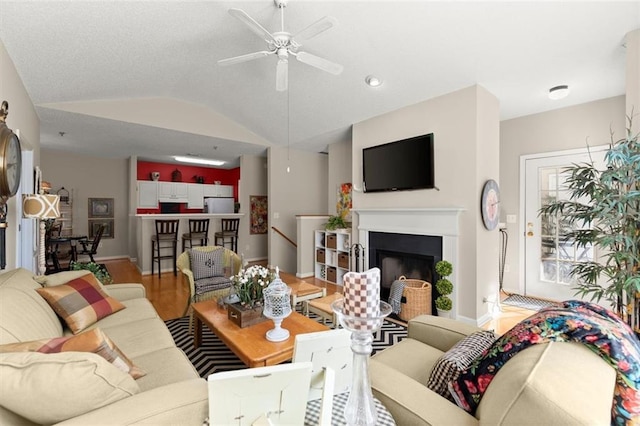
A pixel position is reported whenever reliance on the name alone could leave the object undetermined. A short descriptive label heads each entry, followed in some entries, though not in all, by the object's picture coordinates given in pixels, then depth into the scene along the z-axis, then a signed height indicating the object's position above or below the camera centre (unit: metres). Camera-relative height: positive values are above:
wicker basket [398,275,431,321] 3.18 -1.00
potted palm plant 1.73 -0.03
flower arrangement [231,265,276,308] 2.15 -0.55
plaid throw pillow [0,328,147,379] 1.07 -0.53
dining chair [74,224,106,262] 5.39 -0.61
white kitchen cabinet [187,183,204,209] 7.56 +0.42
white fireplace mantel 3.18 -0.15
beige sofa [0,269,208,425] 0.85 -0.59
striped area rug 2.28 -1.21
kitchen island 5.43 -0.38
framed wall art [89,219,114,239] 6.71 -0.35
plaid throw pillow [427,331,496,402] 1.12 -0.61
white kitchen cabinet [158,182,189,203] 7.03 +0.50
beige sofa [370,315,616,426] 0.71 -0.48
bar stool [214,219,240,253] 5.94 -0.42
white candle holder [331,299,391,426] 0.86 -0.49
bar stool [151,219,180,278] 5.33 -0.50
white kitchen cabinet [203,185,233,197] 7.89 +0.60
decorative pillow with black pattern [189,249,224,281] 3.36 -0.62
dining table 4.88 -0.65
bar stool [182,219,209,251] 5.60 -0.40
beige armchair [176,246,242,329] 3.03 -0.78
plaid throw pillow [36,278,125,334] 1.89 -0.63
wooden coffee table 1.71 -0.83
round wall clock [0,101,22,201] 1.83 +0.35
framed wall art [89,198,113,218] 6.69 +0.12
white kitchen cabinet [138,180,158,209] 6.68 +0.41
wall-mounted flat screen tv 3.41 +0.59
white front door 3.62 -0.33
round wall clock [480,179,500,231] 3.08 +0.08
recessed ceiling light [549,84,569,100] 3.05 +1.27
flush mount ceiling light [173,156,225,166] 6.66 +1.24
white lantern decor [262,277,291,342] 1.86 -0.62
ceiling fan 1.86 +1.22
